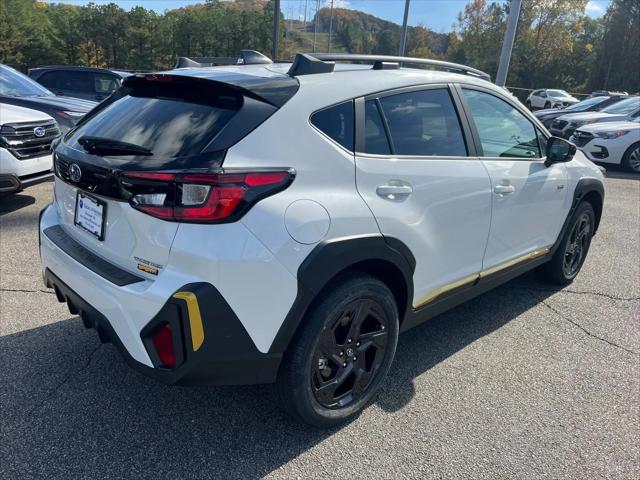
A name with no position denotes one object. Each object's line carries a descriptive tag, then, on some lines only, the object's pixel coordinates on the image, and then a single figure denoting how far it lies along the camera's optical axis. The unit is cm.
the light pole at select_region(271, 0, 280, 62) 1507
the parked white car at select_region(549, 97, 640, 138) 1217
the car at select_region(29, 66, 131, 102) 1155
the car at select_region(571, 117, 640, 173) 1097
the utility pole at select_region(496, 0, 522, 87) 1454
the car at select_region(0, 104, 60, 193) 554
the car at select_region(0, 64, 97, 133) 746
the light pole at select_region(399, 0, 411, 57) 1997
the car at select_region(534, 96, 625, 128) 1424
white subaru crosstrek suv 198
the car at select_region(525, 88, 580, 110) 3055
